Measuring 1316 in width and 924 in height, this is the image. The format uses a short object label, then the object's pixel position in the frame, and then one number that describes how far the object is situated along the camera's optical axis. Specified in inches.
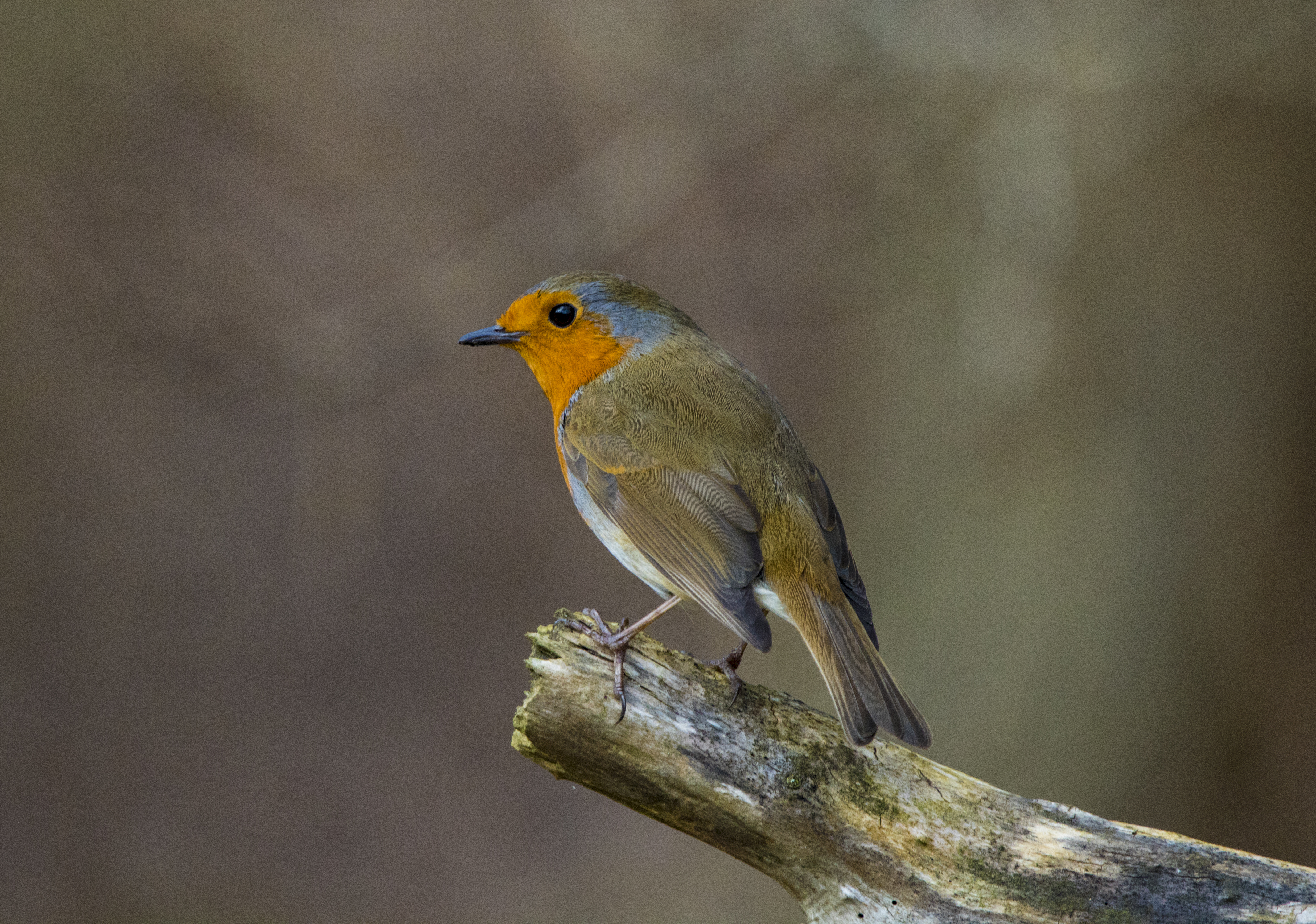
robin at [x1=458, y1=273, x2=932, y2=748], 228.4
